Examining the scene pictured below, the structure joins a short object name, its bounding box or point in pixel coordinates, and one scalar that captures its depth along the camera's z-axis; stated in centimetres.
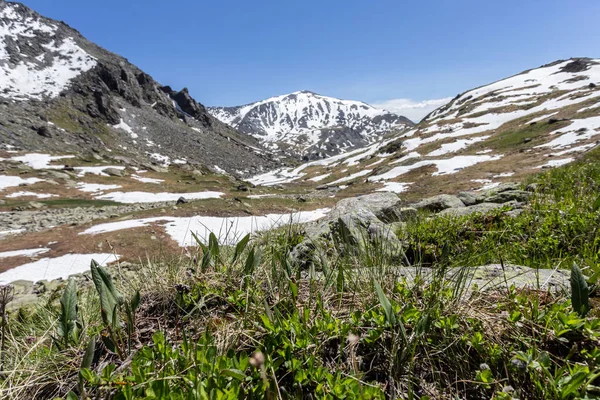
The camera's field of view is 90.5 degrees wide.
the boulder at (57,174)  4316
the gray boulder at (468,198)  1270
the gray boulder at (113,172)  4923
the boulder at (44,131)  8288
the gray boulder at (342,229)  465
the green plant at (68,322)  223
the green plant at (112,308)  210
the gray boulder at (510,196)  907
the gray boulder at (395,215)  727
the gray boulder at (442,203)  1238
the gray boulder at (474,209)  785
